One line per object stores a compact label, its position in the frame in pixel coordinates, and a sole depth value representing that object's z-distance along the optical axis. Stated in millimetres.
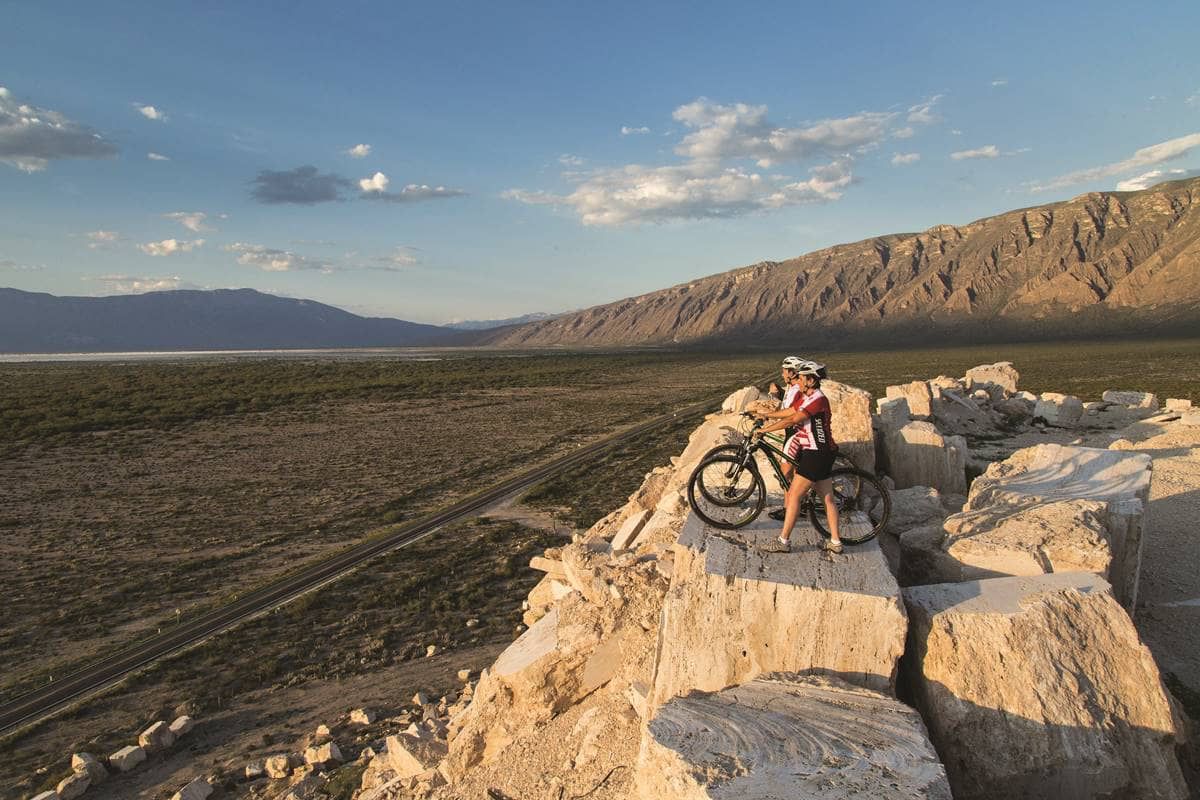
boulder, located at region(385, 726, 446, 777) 7293
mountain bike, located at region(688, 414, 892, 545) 7473
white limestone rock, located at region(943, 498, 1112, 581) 6789
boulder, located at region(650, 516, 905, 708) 5488
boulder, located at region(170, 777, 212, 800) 7861
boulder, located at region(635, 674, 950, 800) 3932
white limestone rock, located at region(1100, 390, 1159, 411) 28844
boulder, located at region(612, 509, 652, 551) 10574
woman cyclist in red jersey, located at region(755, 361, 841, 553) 6711
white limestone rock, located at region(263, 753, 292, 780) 8375
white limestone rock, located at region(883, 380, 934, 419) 23031
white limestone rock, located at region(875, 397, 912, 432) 13015
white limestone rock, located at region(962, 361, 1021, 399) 31992
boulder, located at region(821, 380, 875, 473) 9602
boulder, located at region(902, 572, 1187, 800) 5004
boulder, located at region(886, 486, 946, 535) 9008
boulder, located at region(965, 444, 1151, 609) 7930
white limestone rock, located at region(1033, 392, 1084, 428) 26484
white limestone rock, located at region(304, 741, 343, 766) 8414
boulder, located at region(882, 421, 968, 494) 11875
